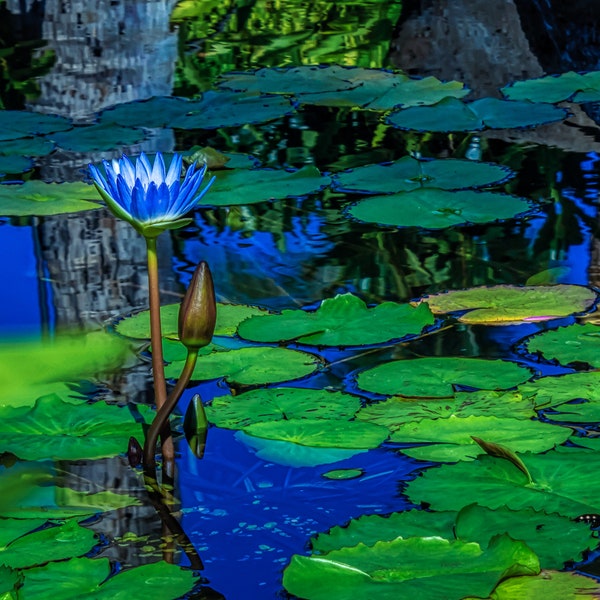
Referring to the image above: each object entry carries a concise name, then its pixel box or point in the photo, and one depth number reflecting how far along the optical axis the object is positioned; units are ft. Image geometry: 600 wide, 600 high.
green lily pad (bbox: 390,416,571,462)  11.82
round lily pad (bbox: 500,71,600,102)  27.45
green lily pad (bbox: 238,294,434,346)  15.05
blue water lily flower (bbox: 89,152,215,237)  10.80
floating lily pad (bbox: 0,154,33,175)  23.76
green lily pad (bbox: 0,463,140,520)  11.14
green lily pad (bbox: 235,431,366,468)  11.96
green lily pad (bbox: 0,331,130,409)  13.93
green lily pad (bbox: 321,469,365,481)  11.75
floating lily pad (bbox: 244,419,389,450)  12.09
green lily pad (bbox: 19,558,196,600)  9.36
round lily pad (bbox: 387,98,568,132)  25.57
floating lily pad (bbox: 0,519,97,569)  9.98
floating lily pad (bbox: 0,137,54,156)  25.05
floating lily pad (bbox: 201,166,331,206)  21.71
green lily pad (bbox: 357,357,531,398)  13.35
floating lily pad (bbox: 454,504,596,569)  9.68
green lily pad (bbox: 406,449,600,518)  10.65
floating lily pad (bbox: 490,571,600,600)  9.12
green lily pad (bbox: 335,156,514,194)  21.54
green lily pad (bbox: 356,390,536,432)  12.63
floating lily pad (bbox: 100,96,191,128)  26.99
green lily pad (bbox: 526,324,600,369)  14.08
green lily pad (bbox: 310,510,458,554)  10.09
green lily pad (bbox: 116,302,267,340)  15.61
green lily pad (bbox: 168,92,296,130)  26.71
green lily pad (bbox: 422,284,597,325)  15.60
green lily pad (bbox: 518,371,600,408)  12.96
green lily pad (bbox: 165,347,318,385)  13.98
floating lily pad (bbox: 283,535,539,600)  8.98
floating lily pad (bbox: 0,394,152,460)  12.10
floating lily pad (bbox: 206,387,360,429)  12.73
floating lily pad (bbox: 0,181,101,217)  21.29
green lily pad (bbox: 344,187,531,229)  19.93
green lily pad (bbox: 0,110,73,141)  26.53
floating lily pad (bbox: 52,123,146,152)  24.99
